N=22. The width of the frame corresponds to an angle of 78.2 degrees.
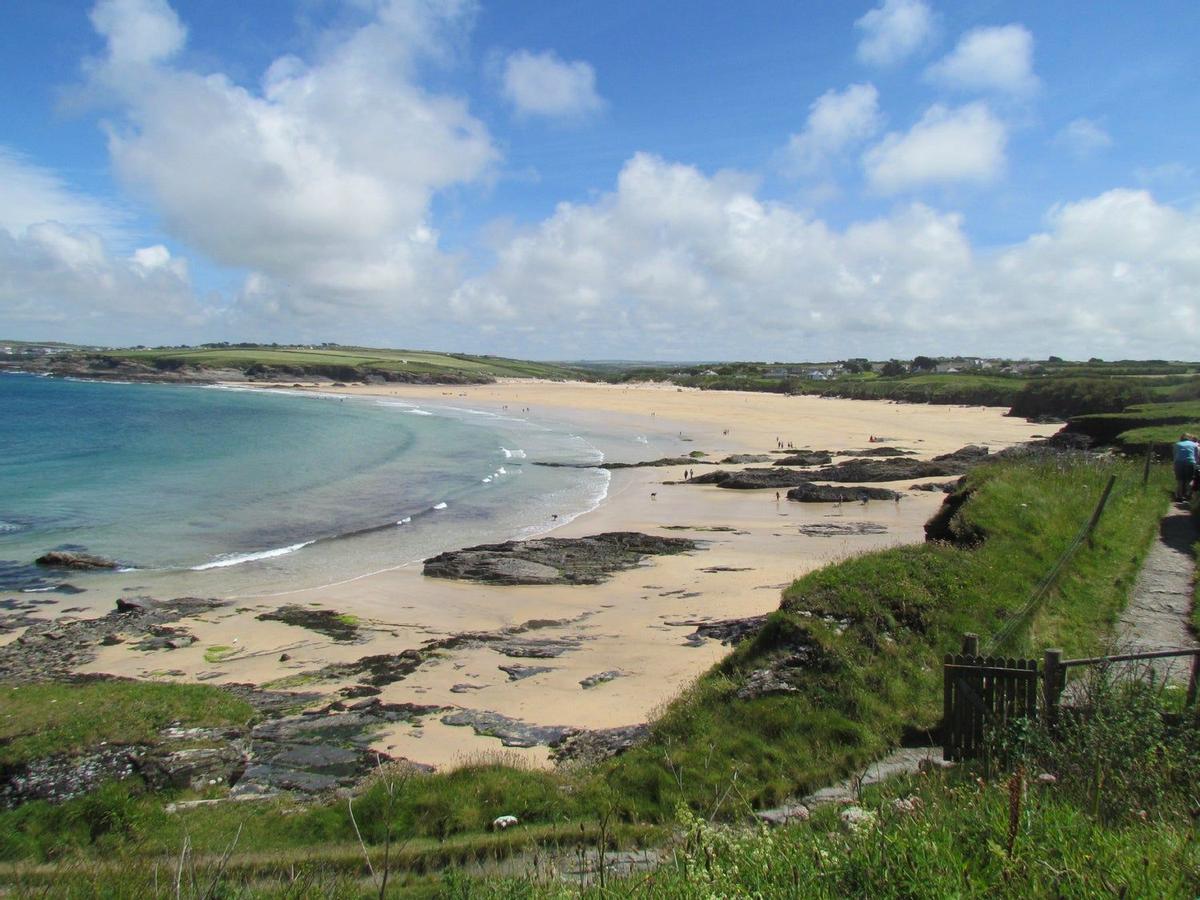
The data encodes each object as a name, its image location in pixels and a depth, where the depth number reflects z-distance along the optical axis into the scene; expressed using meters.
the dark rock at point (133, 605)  17.80
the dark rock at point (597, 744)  9.65
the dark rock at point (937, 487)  33.72
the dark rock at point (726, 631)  14.74
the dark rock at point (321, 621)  16.44
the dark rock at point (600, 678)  13.02
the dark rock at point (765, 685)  9.57
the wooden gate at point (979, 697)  7.40
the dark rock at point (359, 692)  12.67
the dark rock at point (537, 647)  14.77
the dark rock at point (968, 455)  41.22
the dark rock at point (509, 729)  10.70
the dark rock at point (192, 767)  8.88
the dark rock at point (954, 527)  13.83
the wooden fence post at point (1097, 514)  13.91
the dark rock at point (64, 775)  8.29
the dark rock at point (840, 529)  25.47
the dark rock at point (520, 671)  13.62
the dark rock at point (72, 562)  22.25
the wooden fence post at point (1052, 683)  6.91
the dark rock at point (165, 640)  15.60
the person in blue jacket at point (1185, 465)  17.25
